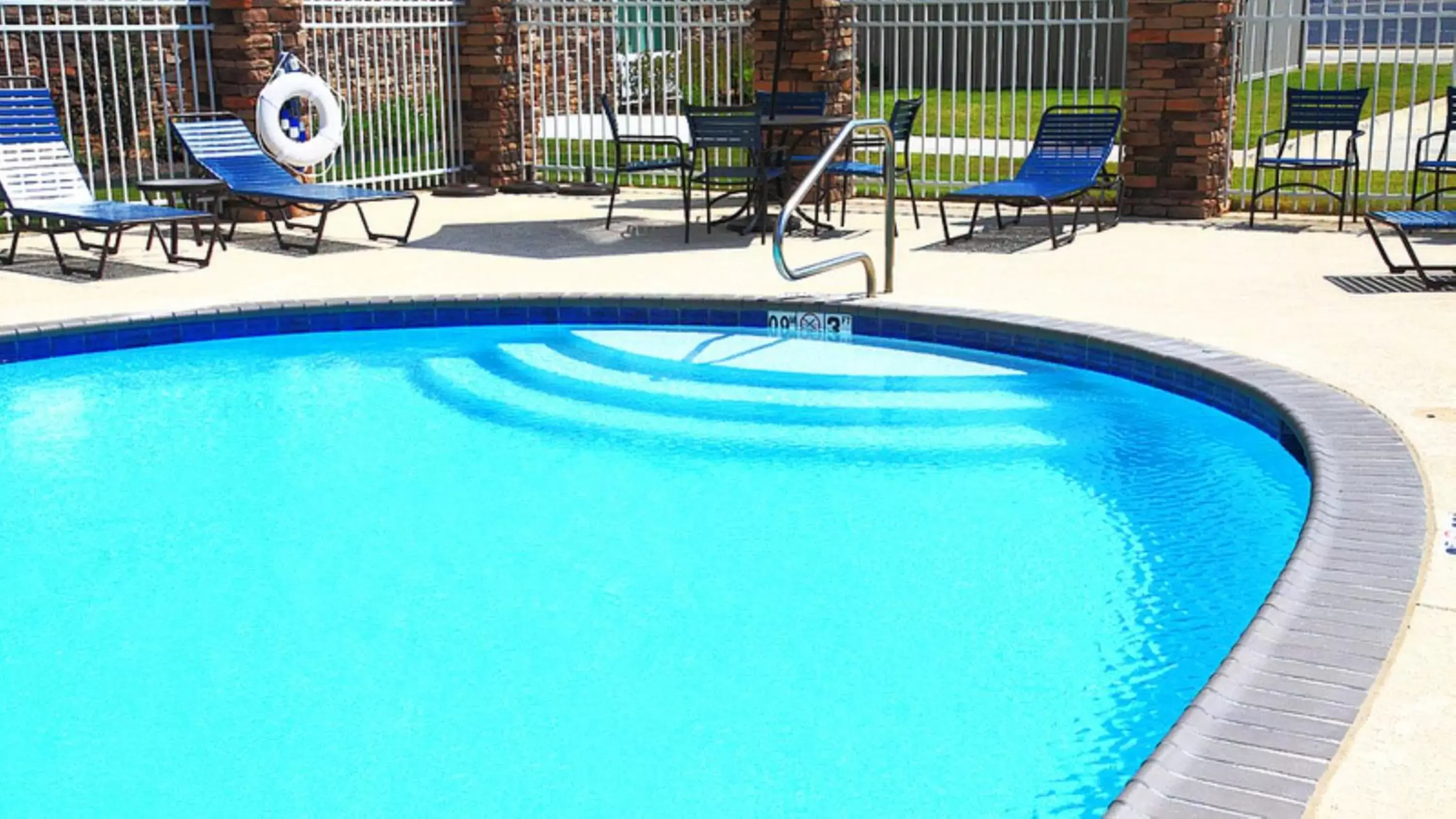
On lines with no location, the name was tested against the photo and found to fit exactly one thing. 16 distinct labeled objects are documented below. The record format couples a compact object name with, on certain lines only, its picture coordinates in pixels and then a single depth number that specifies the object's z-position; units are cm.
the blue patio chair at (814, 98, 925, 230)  1024
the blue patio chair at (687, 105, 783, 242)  955
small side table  975
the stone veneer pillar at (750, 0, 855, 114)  1209
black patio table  963
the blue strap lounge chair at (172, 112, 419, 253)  970
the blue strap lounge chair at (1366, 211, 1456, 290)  755
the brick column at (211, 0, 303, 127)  1101
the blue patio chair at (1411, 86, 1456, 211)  972
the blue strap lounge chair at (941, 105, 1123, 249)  1001
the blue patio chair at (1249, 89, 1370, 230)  1019
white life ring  1084
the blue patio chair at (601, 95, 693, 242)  1038
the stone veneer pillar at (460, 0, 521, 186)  1323
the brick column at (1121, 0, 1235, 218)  1089
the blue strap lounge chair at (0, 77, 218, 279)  920
